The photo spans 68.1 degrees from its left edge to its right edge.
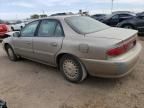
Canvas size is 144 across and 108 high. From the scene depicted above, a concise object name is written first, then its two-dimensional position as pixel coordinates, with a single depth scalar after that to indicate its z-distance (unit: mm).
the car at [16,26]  12172
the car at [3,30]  6770
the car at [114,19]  8574
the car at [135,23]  5846
